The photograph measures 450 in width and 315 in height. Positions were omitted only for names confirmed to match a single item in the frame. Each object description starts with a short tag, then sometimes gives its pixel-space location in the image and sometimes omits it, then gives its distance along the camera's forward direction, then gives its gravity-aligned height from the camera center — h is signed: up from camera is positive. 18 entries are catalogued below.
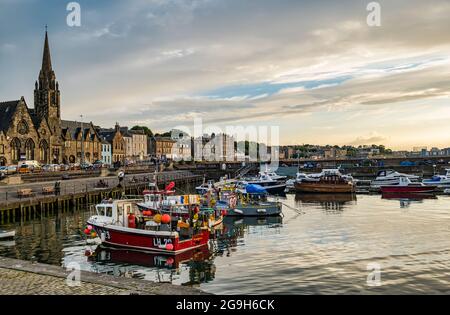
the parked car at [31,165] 74.88 -0.69
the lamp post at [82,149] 108.96 +2.90
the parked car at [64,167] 80.88 -1.24
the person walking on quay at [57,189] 49.33 -3.20
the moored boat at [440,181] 71.62 -4.41
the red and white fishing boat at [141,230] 25.92 -4.44
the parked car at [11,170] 69.43 -1.36
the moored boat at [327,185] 68.69 -4.53
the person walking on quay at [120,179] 64.38 -3.22
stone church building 88.31 +6.66
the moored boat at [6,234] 30.44 -5.06
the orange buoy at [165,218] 25.47 -3.45
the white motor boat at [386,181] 72.07 -4.26
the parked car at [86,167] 88.66 -1.37
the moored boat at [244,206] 42.81 -4.81
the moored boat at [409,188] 65.75 -4.94
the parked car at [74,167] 83.00 -1.30
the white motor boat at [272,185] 74.12 -4.68
